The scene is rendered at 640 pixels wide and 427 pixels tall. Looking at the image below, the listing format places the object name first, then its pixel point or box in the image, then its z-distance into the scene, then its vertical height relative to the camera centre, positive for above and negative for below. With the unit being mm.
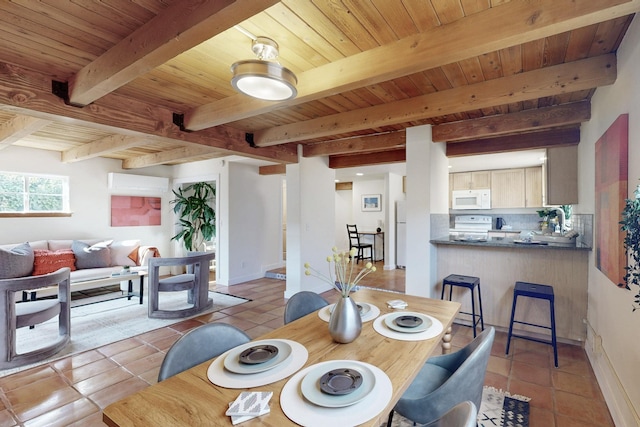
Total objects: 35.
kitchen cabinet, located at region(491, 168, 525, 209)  5984 +523
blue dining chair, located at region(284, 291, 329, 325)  2115 -661
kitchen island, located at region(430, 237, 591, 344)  2961 -650
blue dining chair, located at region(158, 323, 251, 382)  1311 -633
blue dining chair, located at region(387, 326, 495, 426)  1277 -789
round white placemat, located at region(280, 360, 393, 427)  895 -617
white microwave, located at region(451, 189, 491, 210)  6246 +316
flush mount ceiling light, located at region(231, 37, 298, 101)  1638 +777
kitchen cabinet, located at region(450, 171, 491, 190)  6332 +736
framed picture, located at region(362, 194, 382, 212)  7868 +291
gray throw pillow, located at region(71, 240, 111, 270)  4738 -663
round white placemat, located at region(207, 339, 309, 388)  1111 -624
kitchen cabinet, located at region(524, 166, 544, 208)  5828 +525
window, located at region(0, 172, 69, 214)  4574 +331
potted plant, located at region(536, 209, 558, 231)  3777 -1
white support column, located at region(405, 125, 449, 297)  3535 +84
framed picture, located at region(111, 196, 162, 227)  5777 +57
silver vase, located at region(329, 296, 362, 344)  1427 -523
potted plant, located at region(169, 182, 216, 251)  6258 -27
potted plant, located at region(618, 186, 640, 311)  1121 -37
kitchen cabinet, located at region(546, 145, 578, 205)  3438 +452
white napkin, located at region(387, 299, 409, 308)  1971 -604
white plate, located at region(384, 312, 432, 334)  1554 -601
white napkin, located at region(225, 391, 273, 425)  916 -615
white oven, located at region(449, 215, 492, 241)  6570 -244
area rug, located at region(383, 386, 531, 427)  1884 -1312
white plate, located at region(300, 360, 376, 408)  963 -607
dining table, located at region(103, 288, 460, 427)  918 -624
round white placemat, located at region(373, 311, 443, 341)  1492 -613
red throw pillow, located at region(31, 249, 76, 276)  4305 -698
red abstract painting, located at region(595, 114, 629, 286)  1742 +126
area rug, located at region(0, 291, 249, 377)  3062 -1330
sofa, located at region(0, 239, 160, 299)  4047 -698
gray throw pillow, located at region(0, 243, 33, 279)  3906 -644
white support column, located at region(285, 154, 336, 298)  4793 -102
